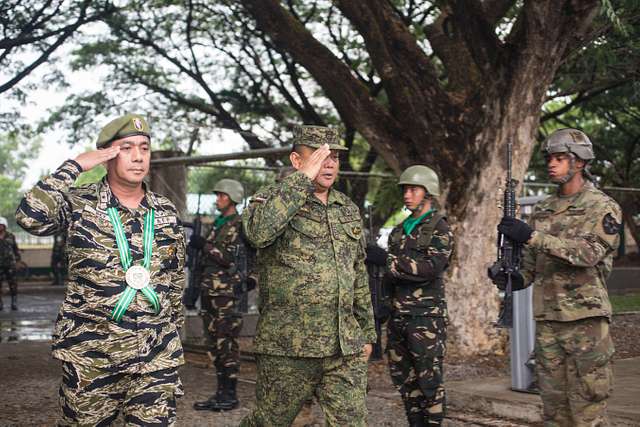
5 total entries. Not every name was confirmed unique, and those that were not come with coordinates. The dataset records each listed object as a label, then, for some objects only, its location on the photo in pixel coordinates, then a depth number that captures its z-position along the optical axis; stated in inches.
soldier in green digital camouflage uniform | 183.0
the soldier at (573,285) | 202.7
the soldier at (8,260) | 722.2
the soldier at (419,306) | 247.4
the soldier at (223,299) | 312.8
